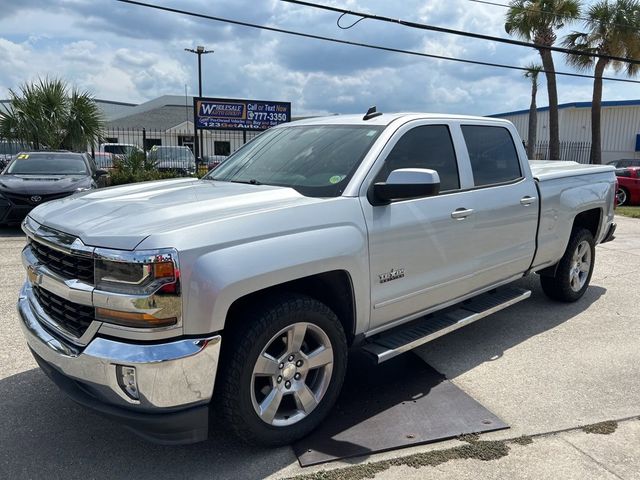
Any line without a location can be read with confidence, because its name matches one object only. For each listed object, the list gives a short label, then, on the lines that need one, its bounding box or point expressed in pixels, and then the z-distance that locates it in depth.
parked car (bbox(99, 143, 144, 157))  24.01
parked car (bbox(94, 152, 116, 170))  19.99
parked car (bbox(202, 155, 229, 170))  23.58
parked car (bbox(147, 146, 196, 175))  18.06
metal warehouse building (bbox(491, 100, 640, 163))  30.77
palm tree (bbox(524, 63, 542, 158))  28.35
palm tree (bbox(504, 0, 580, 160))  22.31
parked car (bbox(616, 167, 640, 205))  17.38
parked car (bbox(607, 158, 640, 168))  20.87
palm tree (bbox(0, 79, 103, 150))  17.06
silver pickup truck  2.50
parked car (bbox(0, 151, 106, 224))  9.49
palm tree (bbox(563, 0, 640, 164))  22.62
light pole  28.96
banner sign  17.17
